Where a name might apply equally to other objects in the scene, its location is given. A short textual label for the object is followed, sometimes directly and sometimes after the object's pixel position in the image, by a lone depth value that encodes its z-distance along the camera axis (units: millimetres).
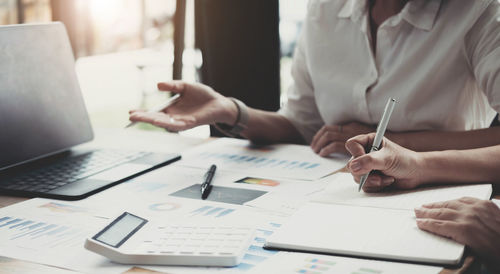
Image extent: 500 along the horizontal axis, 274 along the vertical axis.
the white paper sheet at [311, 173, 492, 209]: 976
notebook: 764
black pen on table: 1080
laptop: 1186
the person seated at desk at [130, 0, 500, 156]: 1310
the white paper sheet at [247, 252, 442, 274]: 721
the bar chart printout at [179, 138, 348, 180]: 1243
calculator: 764
